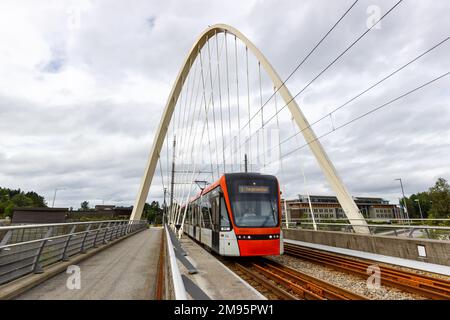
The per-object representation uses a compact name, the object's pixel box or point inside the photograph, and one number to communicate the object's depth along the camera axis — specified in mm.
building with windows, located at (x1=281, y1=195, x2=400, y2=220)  85250
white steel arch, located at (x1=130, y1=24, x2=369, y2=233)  18812
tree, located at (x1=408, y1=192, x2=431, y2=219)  81812
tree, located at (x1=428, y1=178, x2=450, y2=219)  42250
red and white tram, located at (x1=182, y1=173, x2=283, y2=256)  9141
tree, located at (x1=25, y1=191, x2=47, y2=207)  127812
